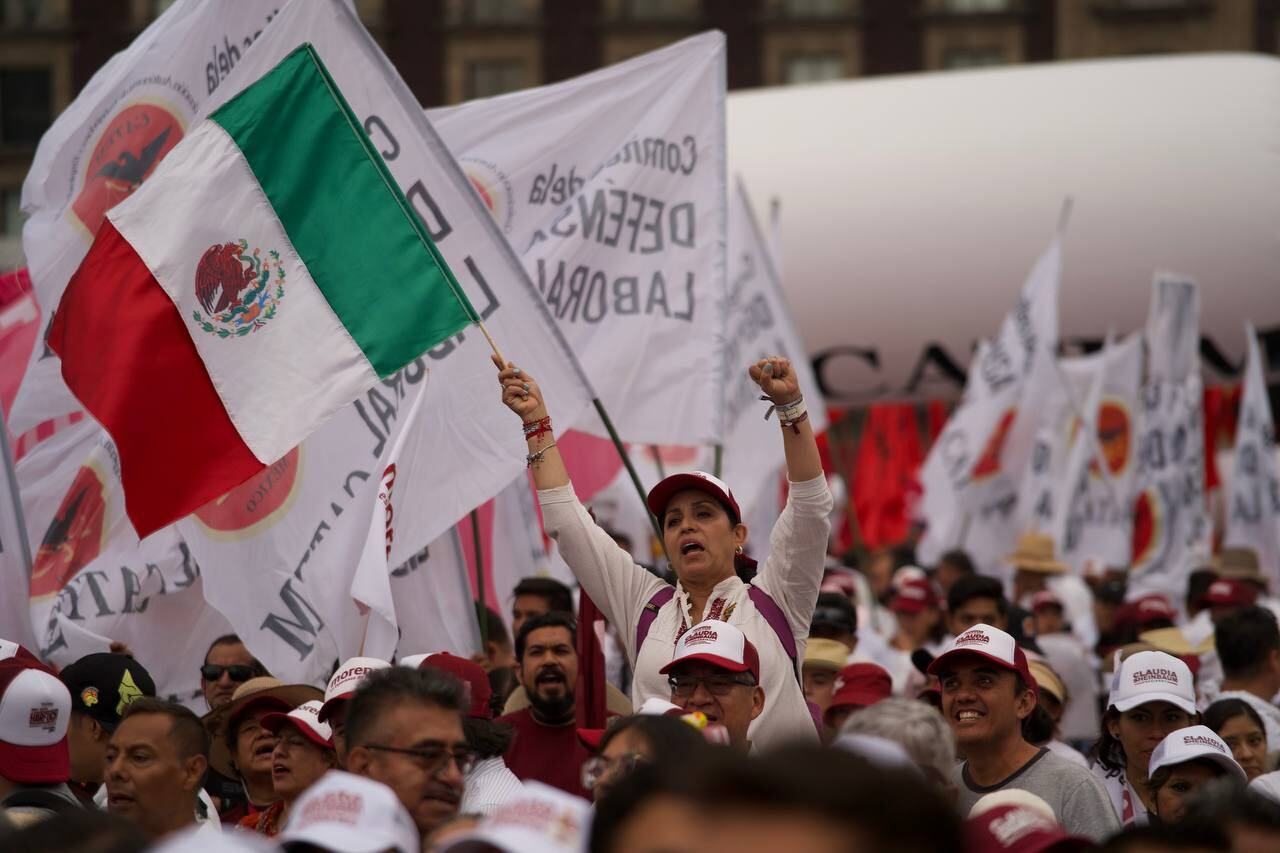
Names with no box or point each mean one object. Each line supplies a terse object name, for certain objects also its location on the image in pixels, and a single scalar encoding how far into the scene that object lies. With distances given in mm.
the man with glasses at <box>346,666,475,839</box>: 8055
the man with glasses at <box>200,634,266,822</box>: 13078
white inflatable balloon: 48531
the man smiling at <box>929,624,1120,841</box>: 10000
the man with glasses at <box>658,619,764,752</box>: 9391
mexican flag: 12219
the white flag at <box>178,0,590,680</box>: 12852
